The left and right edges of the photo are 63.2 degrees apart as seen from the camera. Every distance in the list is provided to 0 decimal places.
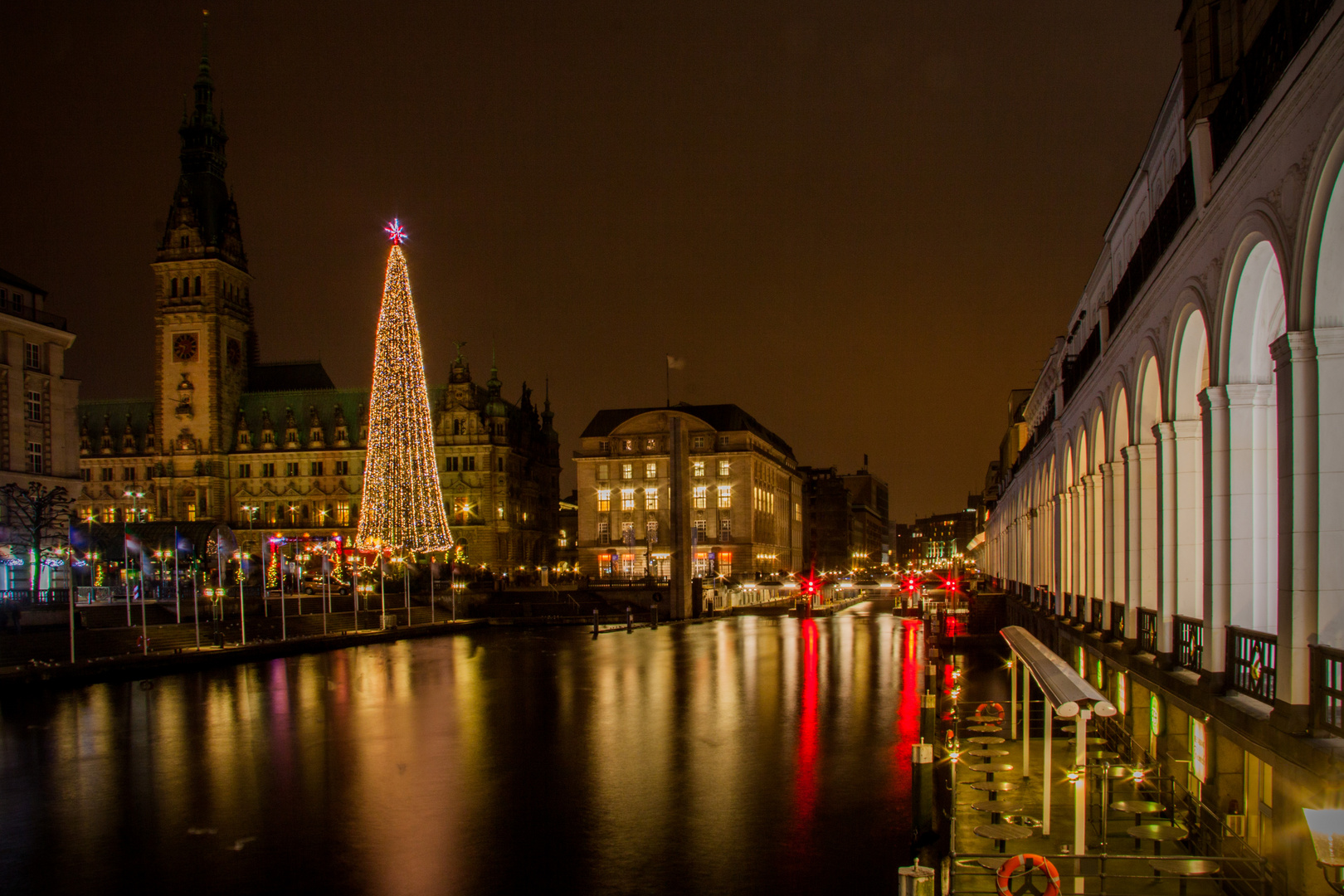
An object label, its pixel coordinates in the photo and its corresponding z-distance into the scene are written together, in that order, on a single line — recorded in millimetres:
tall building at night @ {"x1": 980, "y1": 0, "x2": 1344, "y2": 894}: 10336
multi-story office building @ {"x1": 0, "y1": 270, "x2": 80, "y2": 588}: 63156
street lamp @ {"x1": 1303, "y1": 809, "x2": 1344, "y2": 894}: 7734
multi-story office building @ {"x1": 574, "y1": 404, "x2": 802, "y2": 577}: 134750
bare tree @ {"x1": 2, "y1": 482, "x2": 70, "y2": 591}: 57781
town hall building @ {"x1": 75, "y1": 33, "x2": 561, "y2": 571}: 128125
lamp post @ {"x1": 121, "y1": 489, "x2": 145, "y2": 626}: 58278
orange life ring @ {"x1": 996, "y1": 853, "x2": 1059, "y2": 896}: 10516
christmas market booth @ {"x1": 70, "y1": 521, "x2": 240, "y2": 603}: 66125
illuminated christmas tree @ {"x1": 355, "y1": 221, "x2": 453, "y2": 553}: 65188
